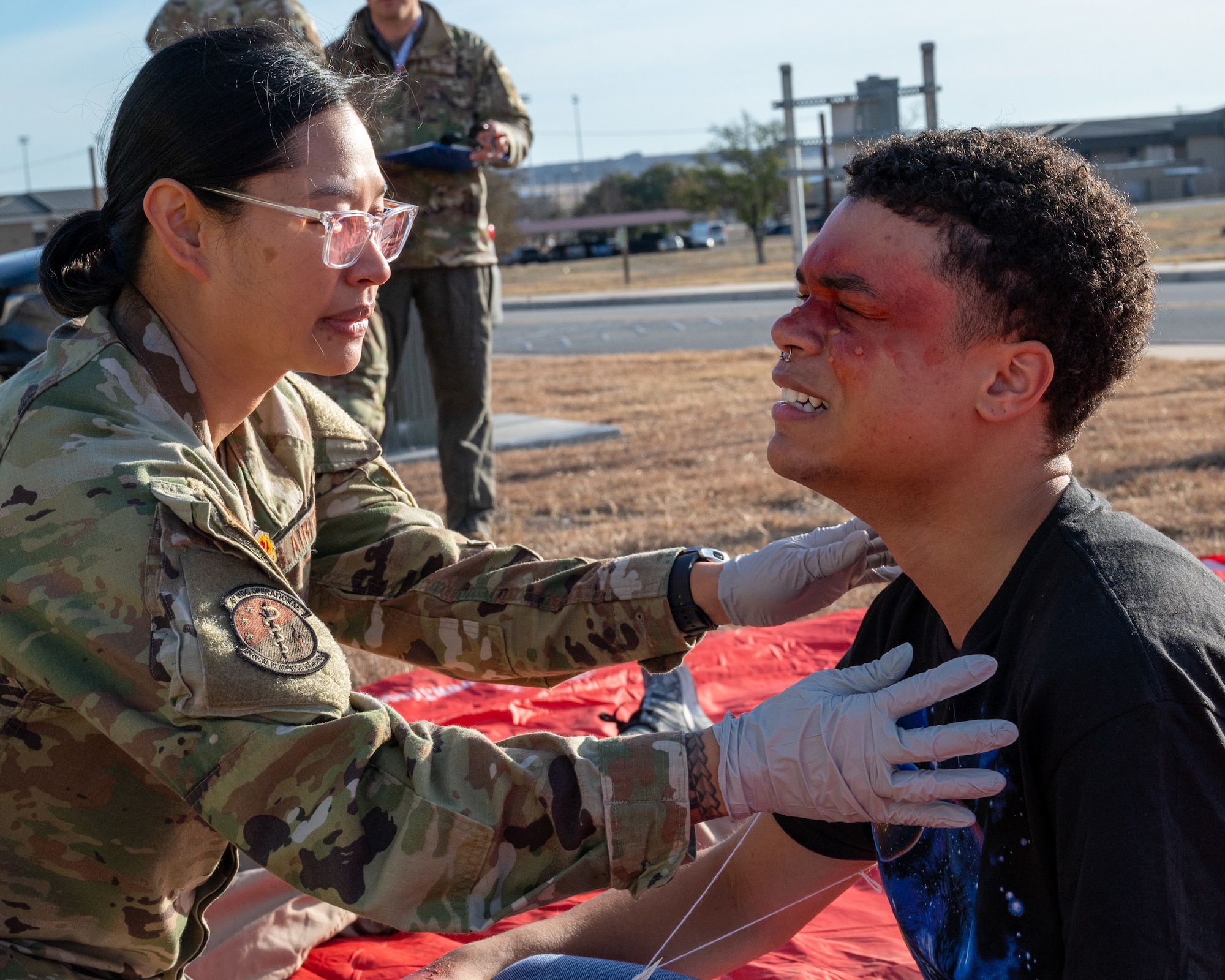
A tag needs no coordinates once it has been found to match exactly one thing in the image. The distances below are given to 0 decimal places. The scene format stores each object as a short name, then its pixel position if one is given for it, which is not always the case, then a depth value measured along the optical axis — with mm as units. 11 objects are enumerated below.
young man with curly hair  1399
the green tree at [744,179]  48469
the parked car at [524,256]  58781
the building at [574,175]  102506
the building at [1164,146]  59562
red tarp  2691
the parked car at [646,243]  60219
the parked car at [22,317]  5715
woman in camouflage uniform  1575
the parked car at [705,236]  60969
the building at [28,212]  56562
